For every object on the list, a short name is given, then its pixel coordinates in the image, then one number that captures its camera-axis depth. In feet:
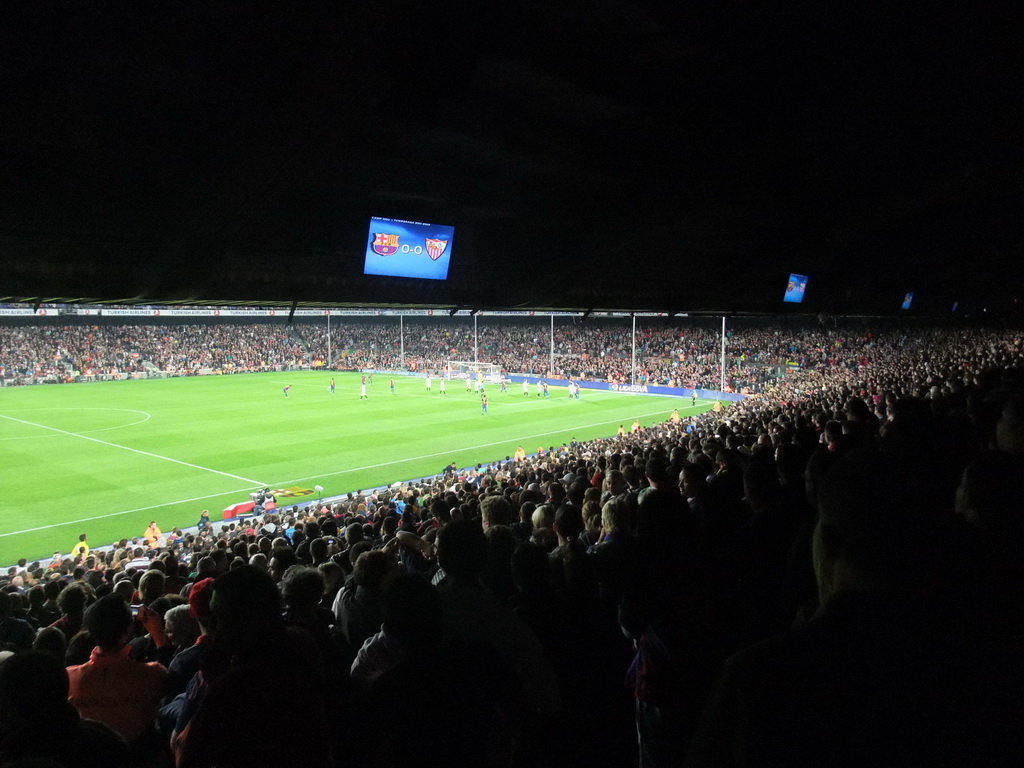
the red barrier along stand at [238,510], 62.31
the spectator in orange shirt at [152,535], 52.39
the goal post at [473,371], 182.50
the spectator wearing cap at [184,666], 11.56
